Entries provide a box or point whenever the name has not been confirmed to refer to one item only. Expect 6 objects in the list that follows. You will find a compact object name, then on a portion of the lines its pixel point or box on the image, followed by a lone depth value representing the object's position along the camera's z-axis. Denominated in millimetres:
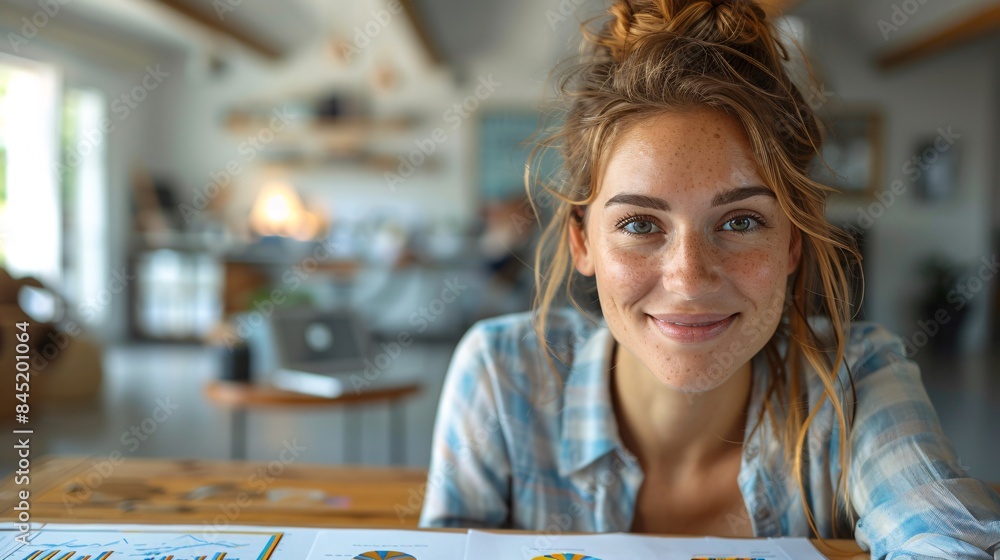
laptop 2559
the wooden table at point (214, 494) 1034
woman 893
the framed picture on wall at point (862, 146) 7109
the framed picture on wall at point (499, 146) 7500
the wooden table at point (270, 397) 2510
